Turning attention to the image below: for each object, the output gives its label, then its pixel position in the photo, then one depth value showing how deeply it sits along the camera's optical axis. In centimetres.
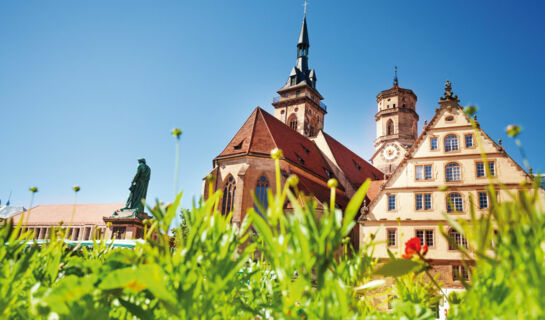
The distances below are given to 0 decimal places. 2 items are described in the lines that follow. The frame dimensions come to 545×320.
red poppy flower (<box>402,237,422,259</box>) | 190
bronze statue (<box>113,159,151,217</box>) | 1925
